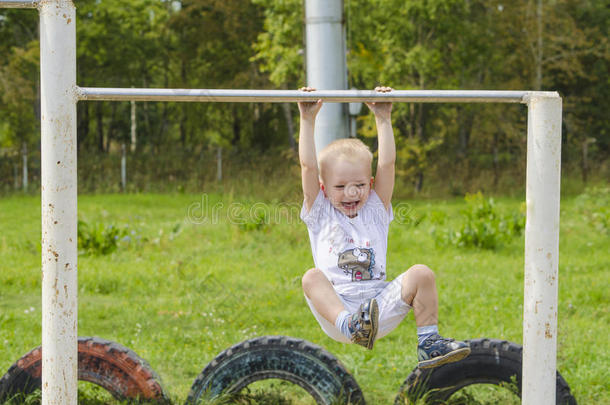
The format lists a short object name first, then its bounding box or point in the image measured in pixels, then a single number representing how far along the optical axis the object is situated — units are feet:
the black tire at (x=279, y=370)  24.58
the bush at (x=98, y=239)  55.73
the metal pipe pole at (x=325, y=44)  42.12
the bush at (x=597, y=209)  64.86
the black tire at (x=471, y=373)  24.87
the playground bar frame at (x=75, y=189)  18.10
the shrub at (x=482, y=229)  57.30
